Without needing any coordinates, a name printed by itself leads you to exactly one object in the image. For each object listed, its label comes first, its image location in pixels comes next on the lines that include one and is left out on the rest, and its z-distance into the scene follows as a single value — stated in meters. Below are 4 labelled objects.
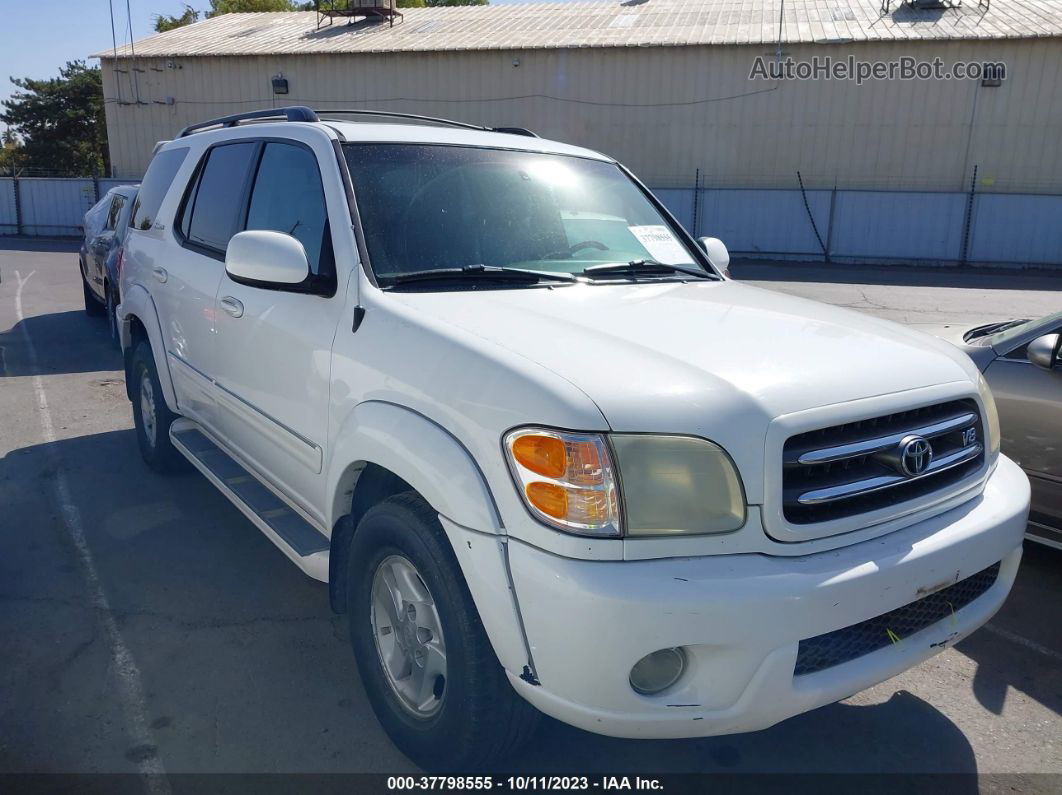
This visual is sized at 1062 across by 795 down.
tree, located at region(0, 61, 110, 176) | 50.72
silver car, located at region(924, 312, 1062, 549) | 4.12
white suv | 2.12
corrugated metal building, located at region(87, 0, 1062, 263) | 22.62
